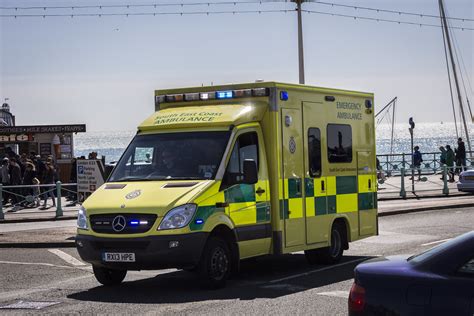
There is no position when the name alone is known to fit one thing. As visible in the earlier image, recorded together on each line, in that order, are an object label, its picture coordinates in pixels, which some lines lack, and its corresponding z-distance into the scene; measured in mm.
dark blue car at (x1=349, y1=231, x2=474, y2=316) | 6398
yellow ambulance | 11305
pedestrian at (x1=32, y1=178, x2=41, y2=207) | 28344
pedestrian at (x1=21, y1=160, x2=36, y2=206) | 29547
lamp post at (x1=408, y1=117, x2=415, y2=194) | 32562
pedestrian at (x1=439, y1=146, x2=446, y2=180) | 40072
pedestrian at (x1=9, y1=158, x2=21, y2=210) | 29703
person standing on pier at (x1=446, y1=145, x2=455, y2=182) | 38594
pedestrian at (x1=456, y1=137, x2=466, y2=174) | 39781
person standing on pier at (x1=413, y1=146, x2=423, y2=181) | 40156
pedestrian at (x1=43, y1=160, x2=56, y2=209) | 29634
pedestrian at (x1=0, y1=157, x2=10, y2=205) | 30156
